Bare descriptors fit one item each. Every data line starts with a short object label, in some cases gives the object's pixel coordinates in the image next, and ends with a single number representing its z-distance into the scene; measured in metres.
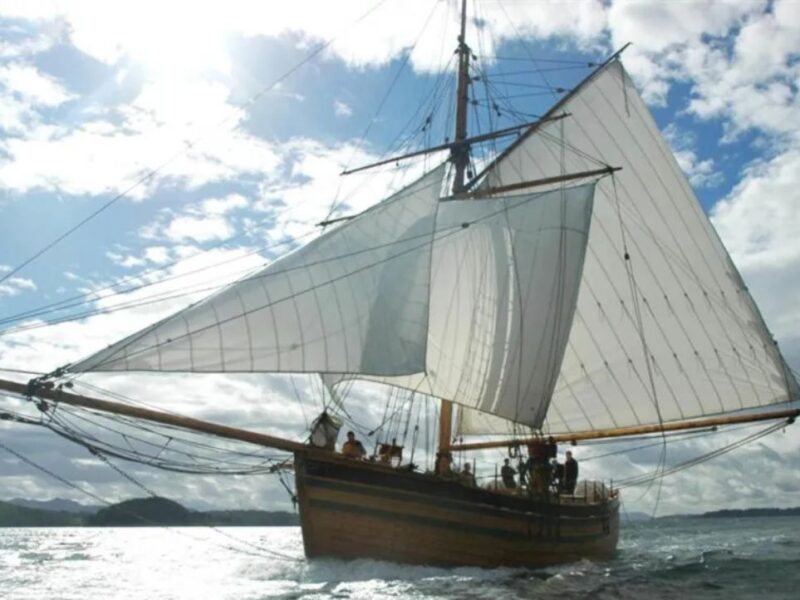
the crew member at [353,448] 23.94
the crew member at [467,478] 24.84
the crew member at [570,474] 32.50
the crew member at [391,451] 25.14
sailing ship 21.88
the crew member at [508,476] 29.09
